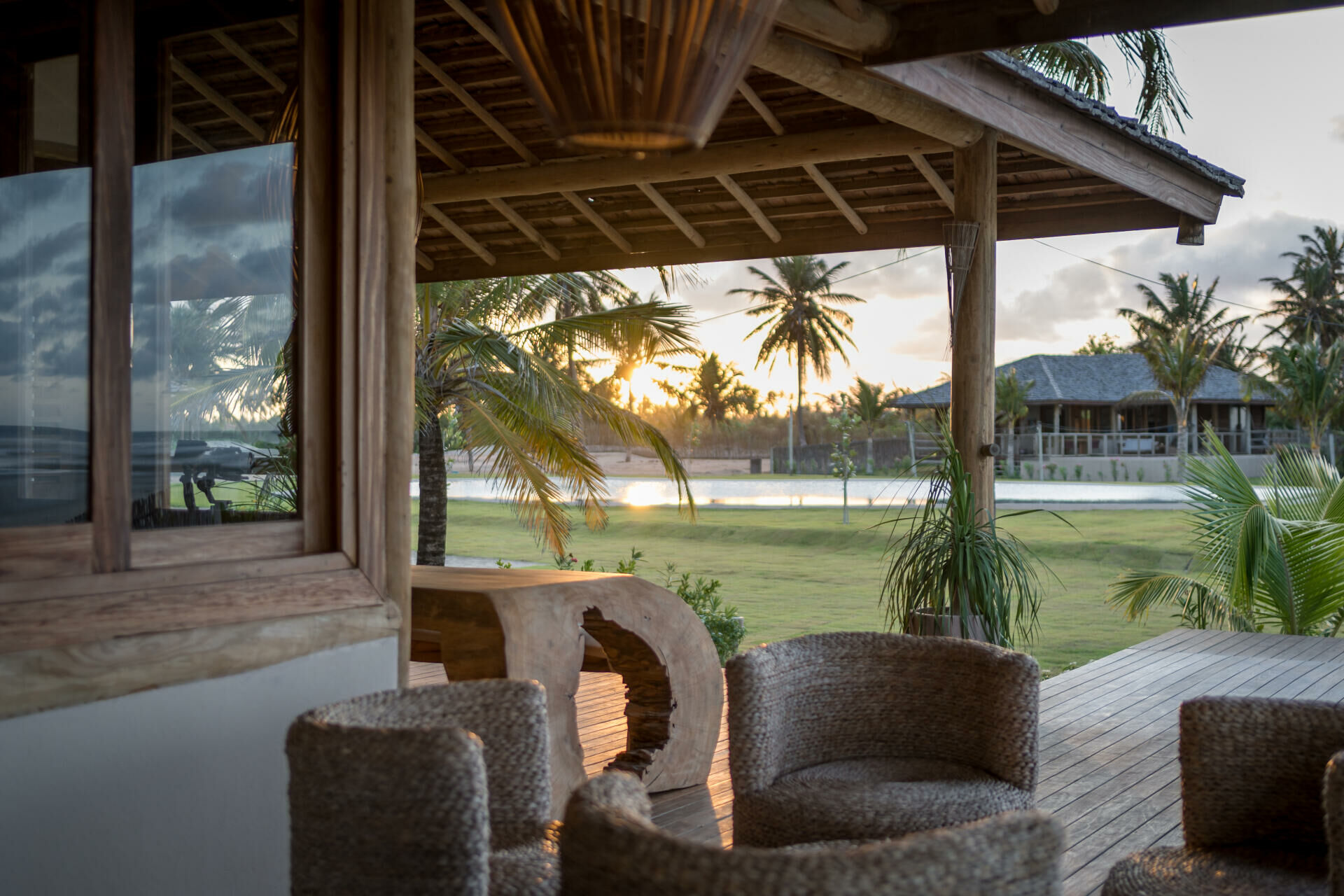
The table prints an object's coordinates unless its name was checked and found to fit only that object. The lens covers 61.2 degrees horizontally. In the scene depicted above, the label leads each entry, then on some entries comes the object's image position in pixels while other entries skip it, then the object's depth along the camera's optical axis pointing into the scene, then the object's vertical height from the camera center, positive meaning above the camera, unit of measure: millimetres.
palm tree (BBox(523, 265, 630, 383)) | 10867 +1853
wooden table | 3092 -541
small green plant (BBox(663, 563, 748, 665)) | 7203 -1020
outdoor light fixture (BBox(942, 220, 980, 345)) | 4805 +881
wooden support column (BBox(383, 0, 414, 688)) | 2617 +375
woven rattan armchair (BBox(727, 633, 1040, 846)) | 2234 -613
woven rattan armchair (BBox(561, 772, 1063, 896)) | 1165 -430
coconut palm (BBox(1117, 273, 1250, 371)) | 36250 +4634
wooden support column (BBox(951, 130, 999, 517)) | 4824 +511
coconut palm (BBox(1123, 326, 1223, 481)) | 32625 +2489
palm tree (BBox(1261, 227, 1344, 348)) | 39781 +5747
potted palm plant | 4414 -455
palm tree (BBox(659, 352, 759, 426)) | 38938 +2327
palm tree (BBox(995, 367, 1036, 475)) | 32719 +1699
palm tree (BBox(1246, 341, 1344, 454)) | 30219 +1772
